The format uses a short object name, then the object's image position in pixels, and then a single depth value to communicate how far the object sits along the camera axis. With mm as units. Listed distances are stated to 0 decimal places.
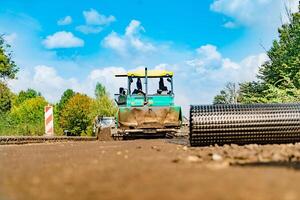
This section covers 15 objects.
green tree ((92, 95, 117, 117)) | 78438
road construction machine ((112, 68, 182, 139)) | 19422
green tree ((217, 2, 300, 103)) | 24955
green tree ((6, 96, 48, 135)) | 100438
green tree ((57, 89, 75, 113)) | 110625
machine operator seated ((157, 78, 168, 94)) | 21594
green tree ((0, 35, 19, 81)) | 46044
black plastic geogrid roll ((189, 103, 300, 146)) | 9281
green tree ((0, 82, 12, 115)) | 50084
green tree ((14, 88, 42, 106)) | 120412
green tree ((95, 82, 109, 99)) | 92888
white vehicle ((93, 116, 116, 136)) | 31031
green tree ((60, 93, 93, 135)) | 92000
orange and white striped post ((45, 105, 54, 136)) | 21250
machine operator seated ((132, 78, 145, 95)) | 21375
